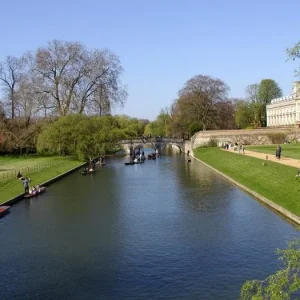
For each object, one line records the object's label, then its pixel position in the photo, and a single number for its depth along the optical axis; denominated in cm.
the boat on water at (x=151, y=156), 8023
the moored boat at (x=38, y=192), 3631
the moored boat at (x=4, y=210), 2926
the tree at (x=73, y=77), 7319
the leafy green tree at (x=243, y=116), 11888
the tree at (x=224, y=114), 9600
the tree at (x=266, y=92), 12253
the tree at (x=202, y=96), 9431
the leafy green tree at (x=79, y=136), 6825
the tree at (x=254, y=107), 12225
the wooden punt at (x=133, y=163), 6769
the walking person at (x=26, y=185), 3734
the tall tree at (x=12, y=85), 8234
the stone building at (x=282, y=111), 10756
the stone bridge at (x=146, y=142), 9506
